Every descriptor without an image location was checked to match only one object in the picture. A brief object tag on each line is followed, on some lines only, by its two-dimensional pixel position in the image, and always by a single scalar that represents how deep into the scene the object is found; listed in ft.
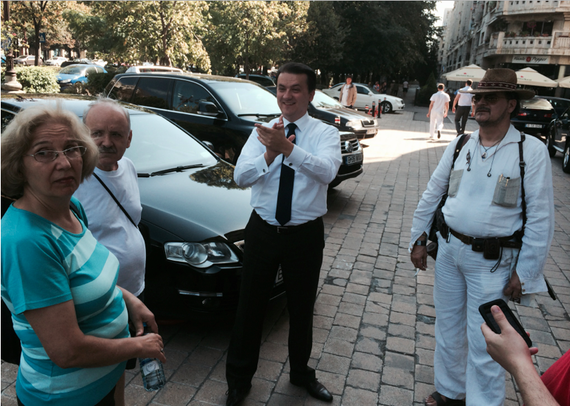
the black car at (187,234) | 10.59
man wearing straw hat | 8.04
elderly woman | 4.50
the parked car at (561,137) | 37.71
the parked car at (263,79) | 77.10
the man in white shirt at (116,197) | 7.83
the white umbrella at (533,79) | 81.46
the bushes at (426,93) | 110.32
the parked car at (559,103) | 54.39
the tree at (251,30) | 71.41
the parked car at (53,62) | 143.57
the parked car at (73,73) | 81.16
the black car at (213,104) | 22.72
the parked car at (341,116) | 36.47
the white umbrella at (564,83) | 82.45
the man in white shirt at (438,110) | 47.62
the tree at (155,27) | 52.54
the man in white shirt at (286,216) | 8.57
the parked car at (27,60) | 123.82
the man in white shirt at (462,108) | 48.24
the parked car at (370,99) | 77.00
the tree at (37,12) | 76.18
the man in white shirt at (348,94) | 56.59
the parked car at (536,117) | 50.80
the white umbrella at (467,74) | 82.69
